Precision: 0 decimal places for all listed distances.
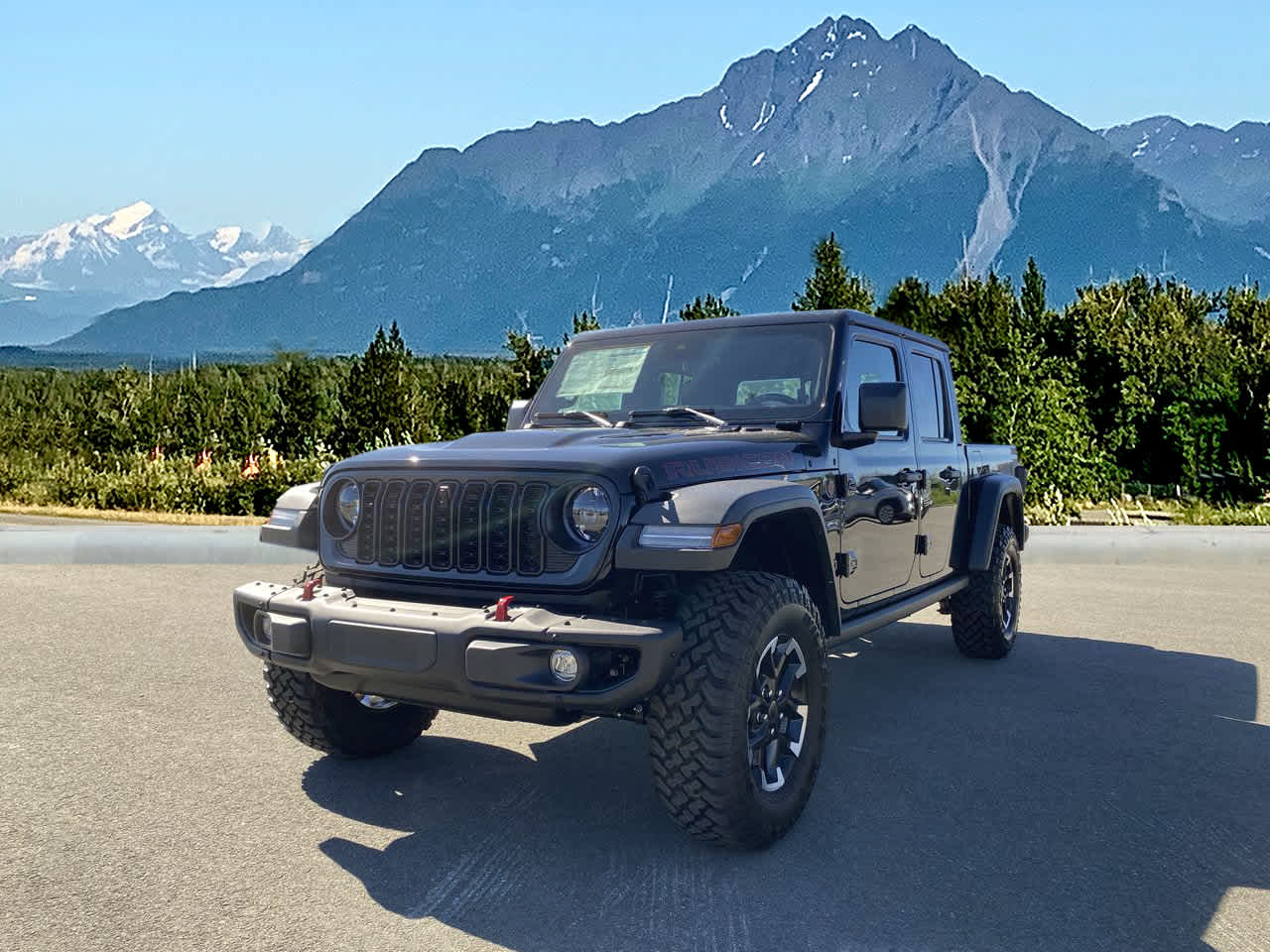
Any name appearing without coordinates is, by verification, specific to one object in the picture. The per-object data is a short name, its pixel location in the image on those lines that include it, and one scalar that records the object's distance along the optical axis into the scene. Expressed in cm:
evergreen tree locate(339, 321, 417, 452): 2031
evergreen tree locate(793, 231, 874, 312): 1803
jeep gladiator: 376
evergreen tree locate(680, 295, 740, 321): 1980
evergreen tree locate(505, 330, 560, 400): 1839
